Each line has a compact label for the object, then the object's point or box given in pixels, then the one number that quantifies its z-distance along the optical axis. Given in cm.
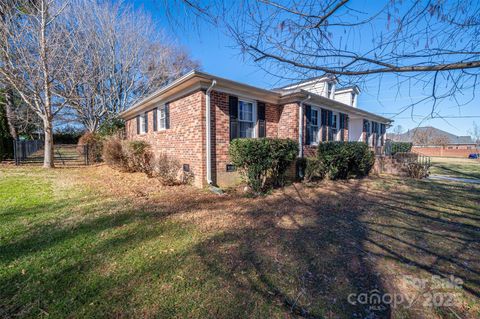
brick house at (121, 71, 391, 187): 648
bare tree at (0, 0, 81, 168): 936
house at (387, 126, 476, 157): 3253
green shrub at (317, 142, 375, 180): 793
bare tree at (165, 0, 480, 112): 166
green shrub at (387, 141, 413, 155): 1606
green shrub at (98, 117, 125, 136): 1585
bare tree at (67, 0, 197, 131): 1448
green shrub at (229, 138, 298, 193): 581
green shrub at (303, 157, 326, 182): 762
